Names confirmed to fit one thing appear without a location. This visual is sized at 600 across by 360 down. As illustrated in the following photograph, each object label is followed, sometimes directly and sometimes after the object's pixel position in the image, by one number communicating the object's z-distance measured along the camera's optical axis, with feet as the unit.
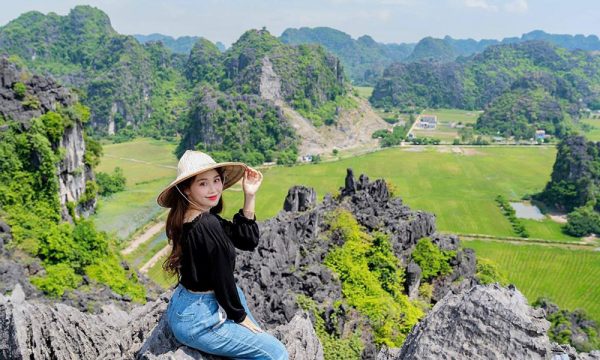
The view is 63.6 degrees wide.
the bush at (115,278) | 82.17
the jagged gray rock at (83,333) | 22.34
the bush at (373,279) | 64.90
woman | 15.96
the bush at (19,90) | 115.75
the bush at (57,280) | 69.21
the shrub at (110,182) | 191.21
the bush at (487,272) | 91.04
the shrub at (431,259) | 87.15
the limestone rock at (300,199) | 97.81
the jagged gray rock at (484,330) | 17.53
